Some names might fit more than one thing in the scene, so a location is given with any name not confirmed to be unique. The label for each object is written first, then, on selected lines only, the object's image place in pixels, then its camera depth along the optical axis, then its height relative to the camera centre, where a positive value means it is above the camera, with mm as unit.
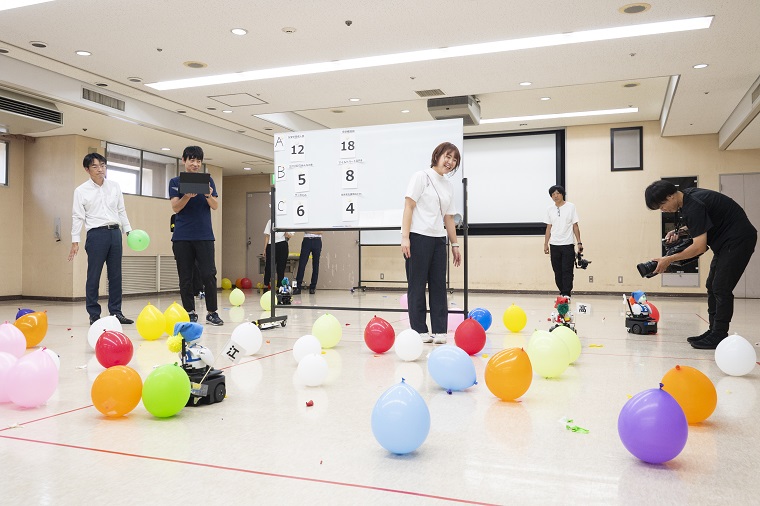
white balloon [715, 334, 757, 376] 2861 -547
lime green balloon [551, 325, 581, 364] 3121 -500
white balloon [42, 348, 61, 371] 2352 -442
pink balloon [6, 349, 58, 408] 2244 -511
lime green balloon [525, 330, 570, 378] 2834 -532
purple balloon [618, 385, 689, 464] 1589 -513
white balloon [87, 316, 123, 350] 3600 -478
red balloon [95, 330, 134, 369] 2939 -509
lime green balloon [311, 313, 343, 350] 3822 -536
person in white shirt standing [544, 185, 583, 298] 5910 +183
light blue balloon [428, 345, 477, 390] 2523 -530
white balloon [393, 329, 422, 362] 3283 -551
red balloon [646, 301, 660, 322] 4846 -536
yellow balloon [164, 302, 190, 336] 4306 -489
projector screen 10445 +1451
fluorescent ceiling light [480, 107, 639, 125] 9148 +2359
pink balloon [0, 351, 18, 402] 2318 -496
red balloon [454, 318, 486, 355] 3463 -524
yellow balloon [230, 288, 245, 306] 7598 -604
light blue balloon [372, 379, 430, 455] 1671 -514
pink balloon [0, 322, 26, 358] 3146 -492
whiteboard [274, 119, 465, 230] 4684 +723
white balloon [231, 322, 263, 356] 3393 -523
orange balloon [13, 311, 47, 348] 3785 -492
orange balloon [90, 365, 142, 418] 2096 -524
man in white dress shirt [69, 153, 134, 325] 5082 +240
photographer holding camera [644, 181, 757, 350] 3629 +113
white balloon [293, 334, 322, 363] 3229 -550
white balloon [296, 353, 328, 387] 2631 -558
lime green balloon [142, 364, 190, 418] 2082 -518
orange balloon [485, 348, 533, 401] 2320 -513
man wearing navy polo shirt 4883 +129
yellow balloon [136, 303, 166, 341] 4199 -529
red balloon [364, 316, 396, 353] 3545 -530
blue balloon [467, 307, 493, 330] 4613 -525
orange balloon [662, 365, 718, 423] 2000 -510
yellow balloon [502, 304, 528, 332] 4715 -565
